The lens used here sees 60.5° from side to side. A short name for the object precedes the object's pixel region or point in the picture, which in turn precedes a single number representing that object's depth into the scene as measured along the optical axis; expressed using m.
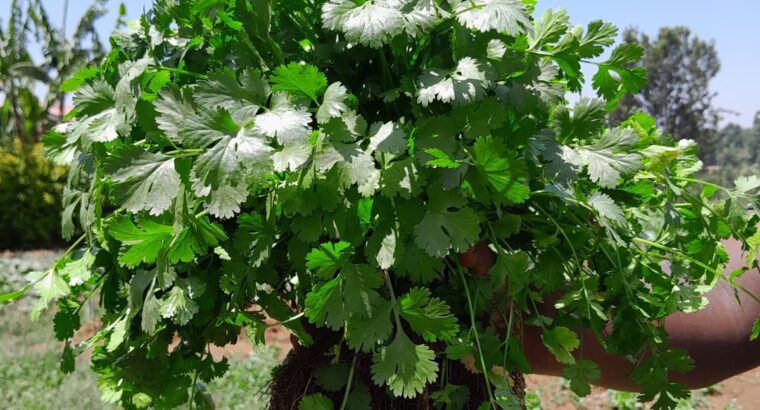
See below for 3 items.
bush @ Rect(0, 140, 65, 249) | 11.05
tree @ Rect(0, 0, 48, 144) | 14.15
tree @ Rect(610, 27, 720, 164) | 25.38
